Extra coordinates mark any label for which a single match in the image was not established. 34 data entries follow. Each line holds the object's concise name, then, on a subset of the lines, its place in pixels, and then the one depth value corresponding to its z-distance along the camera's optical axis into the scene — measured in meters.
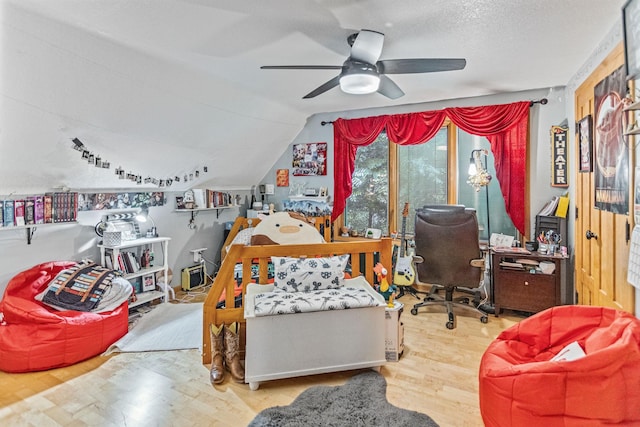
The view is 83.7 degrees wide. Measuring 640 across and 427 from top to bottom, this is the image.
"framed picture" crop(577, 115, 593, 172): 2.69
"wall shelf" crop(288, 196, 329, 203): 4.90
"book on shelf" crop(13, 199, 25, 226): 2.81
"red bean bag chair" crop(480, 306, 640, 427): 1.42
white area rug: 2.84
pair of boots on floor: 2.38
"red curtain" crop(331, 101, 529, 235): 3.82
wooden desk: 3.34
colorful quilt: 2.74
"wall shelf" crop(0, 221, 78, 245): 2.80
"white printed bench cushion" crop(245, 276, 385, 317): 2.24
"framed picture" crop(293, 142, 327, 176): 4.99
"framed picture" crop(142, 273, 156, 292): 3.87
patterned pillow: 2.55
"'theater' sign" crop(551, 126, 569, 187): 3.50
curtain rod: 3.72
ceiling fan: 2.17
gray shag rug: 1.93
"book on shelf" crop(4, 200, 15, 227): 2.76
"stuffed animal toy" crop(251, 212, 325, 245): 4.02
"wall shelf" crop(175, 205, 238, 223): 4.45
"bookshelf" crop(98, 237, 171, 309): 3.46
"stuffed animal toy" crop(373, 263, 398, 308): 2.70
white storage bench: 2.25
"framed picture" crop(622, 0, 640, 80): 1.61
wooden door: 2.08
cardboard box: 2.59
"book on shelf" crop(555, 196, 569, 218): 3.46
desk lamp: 3.96
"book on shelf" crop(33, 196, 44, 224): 2.95
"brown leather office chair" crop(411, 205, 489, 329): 3.20
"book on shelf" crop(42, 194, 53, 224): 3.03
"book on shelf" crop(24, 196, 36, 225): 2.89
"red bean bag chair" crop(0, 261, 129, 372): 2.43
